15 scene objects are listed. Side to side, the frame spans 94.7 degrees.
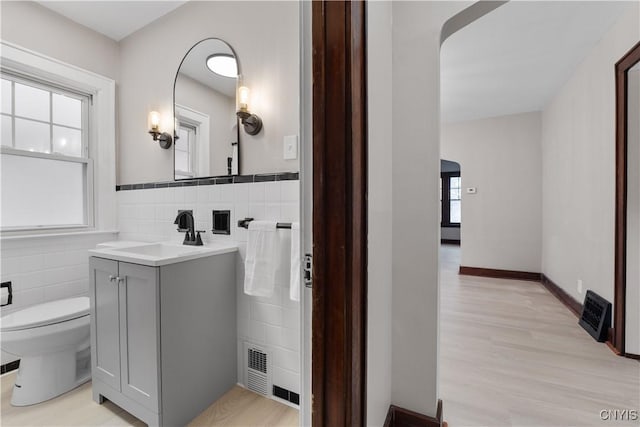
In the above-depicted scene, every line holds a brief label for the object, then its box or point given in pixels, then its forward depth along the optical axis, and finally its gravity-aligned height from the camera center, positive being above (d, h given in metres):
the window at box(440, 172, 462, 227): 8.70 +0.28
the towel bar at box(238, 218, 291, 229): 1.60 -0.08
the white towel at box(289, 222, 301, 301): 1.47 -0.28
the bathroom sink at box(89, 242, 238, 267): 1.39 -0.25
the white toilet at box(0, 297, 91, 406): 1.55 -0.77
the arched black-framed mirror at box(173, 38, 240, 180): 1.85 +0.64
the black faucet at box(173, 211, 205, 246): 1.90 -0.16
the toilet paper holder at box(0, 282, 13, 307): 1.86 -0.53
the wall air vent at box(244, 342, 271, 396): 1.71 -0.95
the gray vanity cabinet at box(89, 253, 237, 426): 1.37 -0.65
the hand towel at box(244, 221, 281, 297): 1.58 -0.28
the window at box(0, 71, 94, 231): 2.00 +0.38
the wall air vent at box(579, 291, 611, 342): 2.30 -0.89
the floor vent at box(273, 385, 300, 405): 1.63 -1.04
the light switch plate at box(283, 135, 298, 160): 1.63 +0.34
